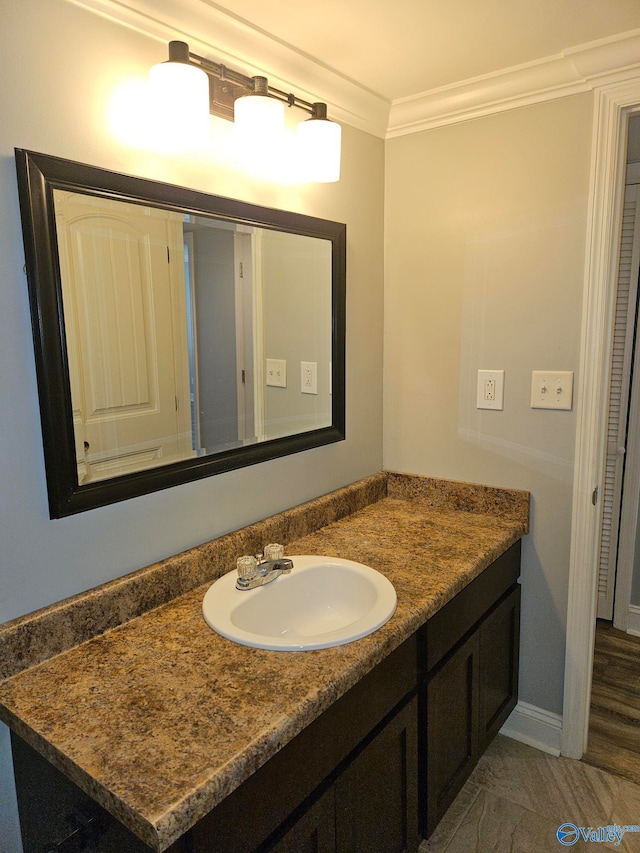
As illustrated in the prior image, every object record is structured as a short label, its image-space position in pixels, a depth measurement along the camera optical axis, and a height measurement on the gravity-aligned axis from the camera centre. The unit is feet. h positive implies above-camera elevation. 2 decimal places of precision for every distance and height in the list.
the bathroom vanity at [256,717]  2.83 -2.03
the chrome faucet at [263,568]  4.51 -1.80
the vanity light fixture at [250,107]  3.94 +1.75
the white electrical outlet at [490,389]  6.18 -0.58
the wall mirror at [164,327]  3.68 +0.09
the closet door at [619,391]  8.32 -0.84
